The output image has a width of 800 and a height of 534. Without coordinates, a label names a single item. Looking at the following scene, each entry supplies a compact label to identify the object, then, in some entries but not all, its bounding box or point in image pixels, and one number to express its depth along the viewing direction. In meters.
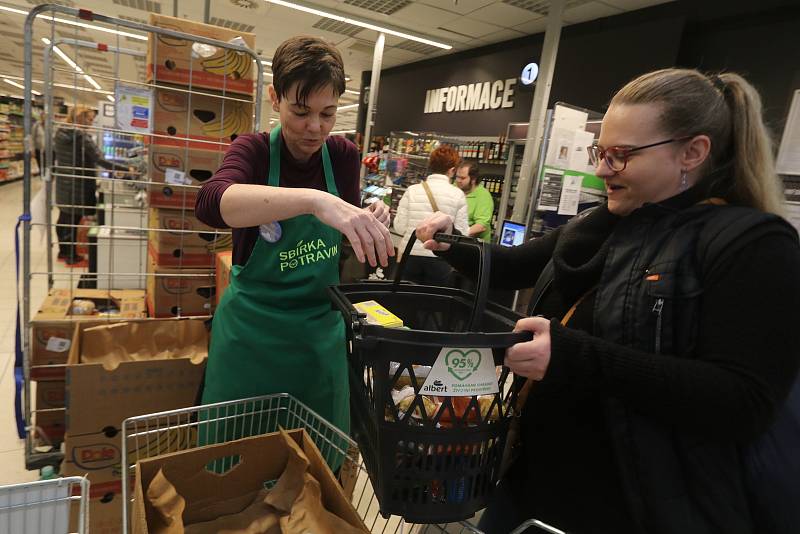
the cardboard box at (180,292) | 2.49
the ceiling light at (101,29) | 8.96
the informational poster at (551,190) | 4.27
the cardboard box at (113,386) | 1.87
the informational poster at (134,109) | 2.19
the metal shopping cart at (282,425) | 1.07
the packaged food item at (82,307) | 2.33
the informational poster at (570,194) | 4.37
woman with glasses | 0.81
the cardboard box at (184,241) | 2.47
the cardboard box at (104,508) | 1.95
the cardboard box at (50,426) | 2.28
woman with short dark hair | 1.31
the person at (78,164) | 5.34
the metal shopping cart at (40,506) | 0.65
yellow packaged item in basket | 0.89
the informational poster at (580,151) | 4.32
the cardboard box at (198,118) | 2.38
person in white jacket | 4.55
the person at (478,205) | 5.86
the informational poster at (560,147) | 4.16
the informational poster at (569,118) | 4.11
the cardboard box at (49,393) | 2.27
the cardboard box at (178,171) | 2.37
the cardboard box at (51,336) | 2.17
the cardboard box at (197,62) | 2.31
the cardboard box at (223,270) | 2.30
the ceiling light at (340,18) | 7.08
